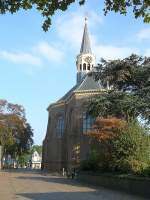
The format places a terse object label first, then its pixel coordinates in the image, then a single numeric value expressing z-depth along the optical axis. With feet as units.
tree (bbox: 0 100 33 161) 252.42
